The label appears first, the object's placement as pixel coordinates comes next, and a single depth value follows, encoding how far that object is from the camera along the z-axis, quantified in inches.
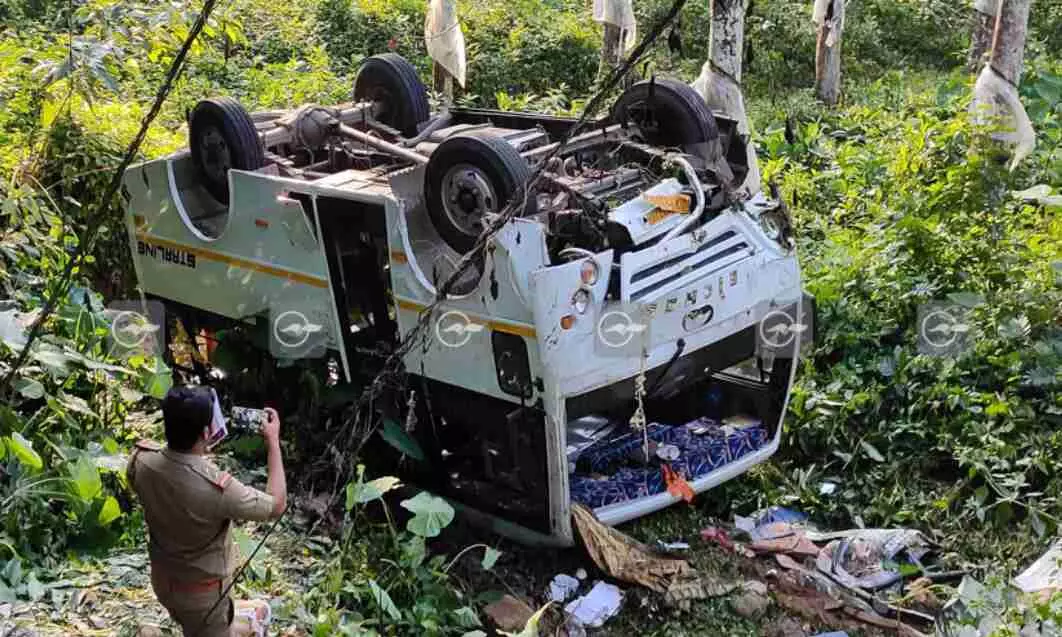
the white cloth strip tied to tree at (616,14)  445.4
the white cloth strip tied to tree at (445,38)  434.6
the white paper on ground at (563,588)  212.7
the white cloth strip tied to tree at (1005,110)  327.0
